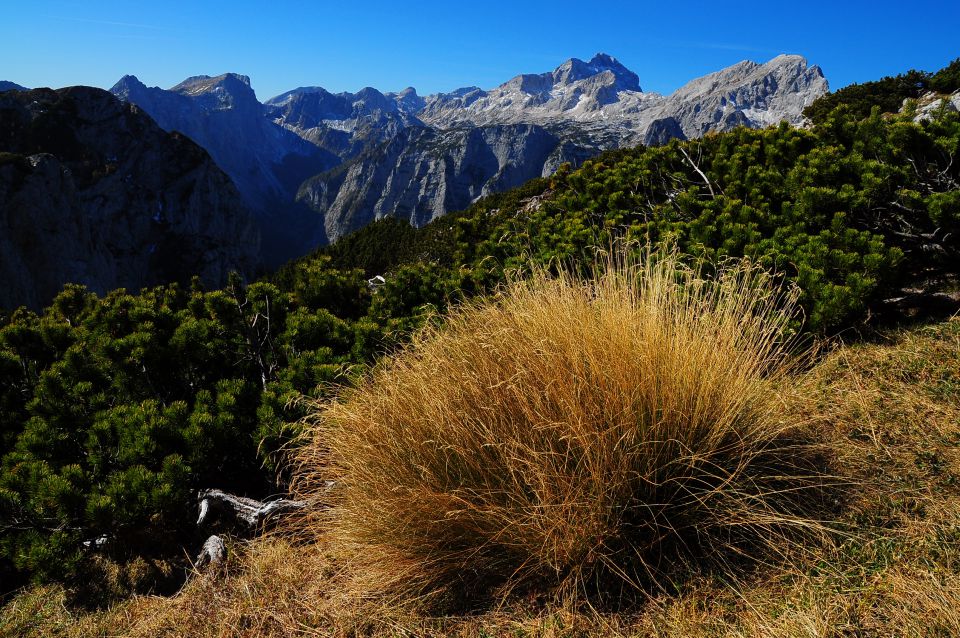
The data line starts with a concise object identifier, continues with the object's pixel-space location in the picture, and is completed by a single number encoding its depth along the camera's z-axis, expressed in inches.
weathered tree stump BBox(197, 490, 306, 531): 135.7
